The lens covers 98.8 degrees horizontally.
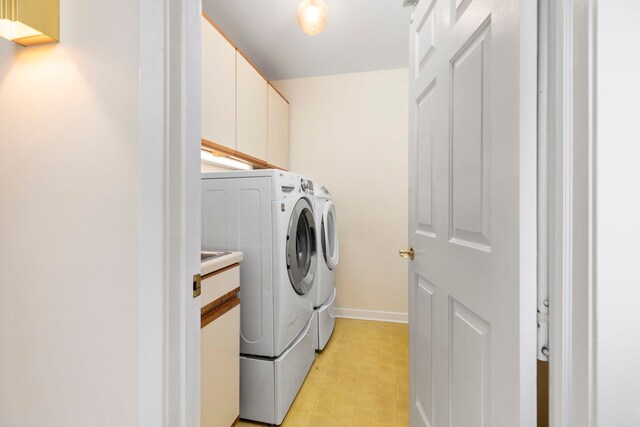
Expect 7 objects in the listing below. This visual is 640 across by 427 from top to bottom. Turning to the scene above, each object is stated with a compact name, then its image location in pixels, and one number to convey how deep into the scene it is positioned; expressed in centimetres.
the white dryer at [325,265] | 206
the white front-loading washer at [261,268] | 141
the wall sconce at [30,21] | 55
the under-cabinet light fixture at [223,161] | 190
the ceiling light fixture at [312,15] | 145
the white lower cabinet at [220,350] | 108
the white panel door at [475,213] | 52
